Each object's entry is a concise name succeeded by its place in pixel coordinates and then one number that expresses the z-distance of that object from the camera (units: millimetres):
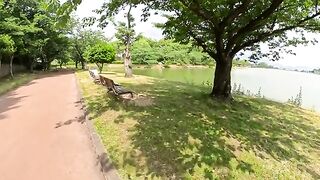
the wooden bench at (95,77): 9783
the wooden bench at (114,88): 6131
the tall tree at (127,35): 12896
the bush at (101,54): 15715
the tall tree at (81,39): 20825
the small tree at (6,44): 10307
